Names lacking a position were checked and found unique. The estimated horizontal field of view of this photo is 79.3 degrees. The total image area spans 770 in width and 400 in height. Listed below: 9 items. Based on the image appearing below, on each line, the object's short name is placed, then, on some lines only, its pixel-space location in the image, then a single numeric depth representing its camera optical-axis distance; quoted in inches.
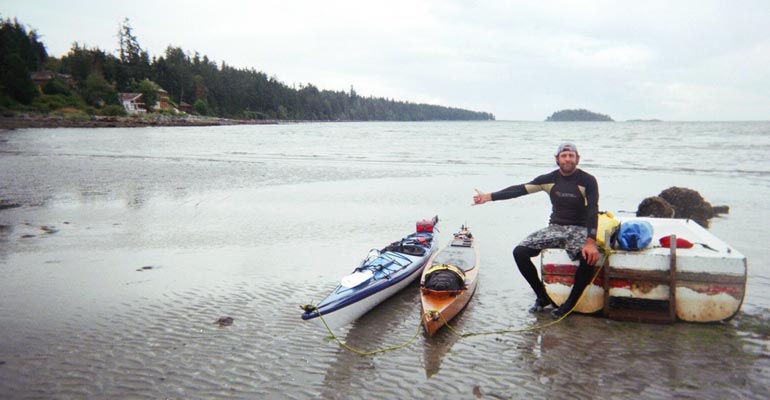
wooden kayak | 261.0
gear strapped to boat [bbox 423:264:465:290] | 291.9
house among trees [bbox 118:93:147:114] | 3983.8
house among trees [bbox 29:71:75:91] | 3873.0
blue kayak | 251.1
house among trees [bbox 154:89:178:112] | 4421.5
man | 270.7
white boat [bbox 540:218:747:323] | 257.4
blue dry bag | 273.1
